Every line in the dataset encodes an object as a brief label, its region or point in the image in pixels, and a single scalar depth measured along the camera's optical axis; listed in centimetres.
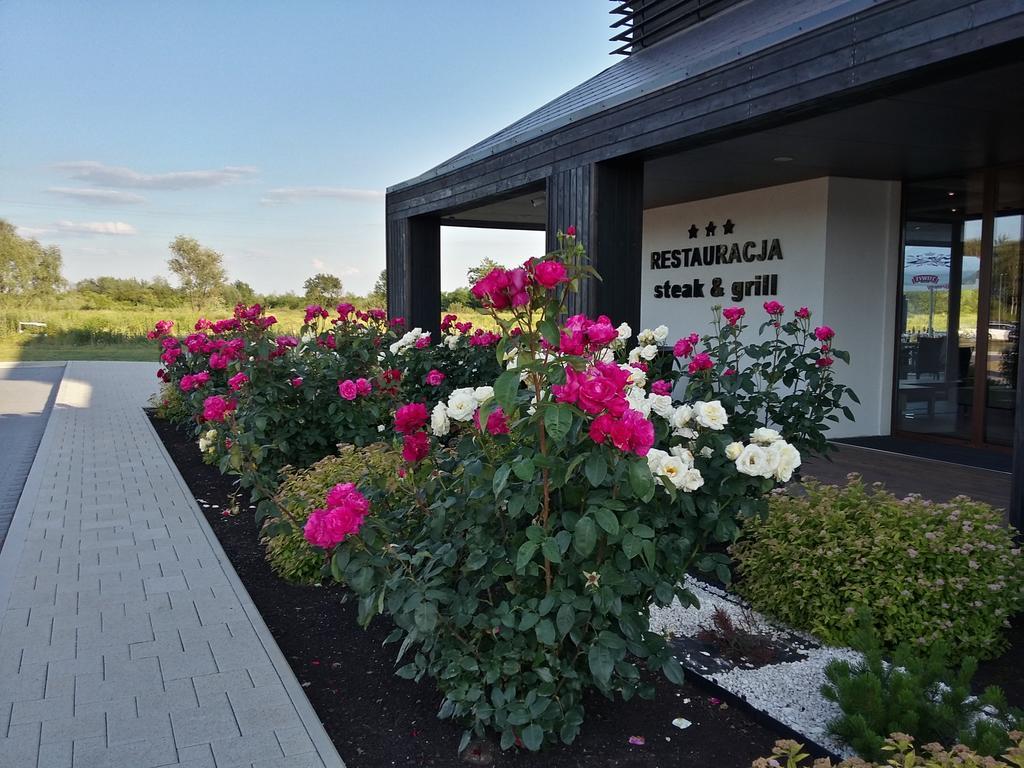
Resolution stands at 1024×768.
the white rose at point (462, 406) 252
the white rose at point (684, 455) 238
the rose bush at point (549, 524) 208
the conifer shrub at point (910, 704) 214
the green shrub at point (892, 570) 302
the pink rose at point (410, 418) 255
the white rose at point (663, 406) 259
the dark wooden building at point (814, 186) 414
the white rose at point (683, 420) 255
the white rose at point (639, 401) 244
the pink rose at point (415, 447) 258
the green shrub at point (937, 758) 163
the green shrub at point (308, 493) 424
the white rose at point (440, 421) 264
